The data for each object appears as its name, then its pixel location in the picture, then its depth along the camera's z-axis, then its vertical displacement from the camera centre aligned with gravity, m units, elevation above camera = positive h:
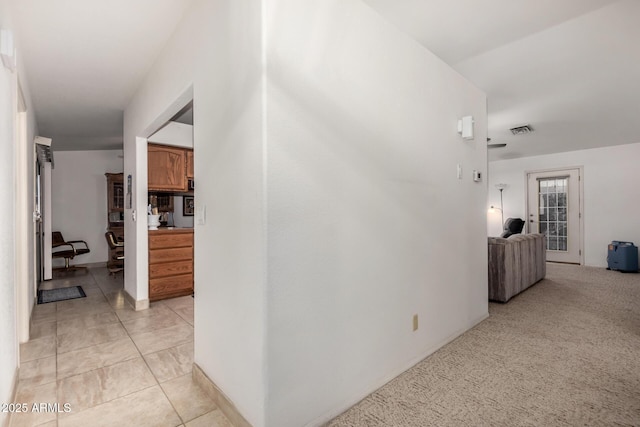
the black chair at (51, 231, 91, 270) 5.94 -0.70
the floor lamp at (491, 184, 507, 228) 7.60 +0.50
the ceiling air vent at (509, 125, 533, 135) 4.97 +1.33
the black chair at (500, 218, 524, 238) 6.73 -0.36
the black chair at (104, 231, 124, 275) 5.41 -0.75
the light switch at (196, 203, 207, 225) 1.95 -0.01
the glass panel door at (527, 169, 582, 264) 6.74 -0.04
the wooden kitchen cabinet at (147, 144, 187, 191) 4.43 +0.68
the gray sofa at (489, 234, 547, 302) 3.80 -0.74
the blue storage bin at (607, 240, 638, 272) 5.68 -0.90
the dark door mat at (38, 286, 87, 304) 4.08 -1.12
